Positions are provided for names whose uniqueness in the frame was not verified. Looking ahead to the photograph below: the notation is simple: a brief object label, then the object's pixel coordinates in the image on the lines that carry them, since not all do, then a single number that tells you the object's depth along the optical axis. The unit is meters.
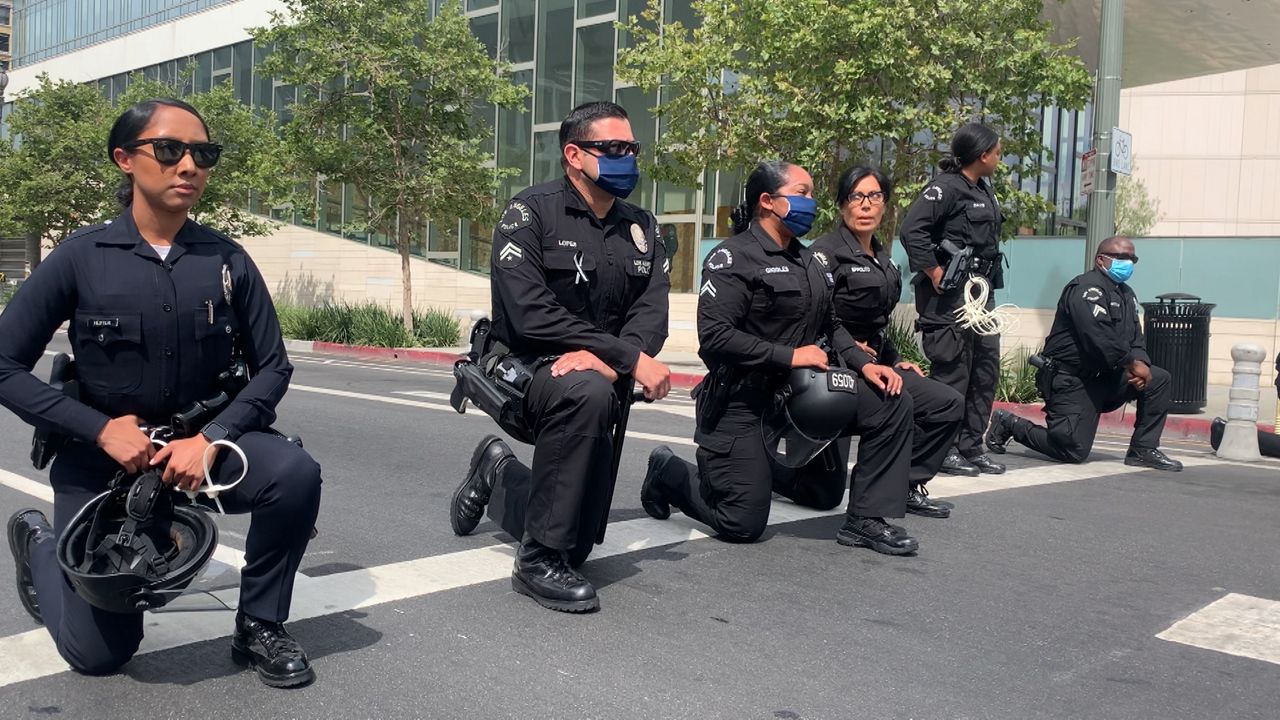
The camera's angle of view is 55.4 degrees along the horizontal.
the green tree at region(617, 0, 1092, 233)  13.66
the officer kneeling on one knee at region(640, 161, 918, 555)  5.29
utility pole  11.92
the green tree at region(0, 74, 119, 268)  30.92
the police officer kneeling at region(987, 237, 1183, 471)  8.19
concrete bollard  9.34
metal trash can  11.75
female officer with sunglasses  3.41
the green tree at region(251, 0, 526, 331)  21.33
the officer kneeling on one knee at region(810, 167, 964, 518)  5.95
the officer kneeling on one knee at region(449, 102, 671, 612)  4.41
